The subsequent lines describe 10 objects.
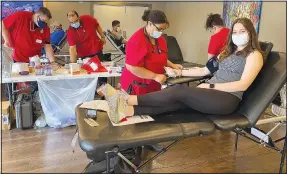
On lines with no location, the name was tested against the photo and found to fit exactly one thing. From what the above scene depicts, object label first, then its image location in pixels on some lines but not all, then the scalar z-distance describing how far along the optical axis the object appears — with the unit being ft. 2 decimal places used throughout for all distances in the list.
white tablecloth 7.73
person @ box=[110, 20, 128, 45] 14.10
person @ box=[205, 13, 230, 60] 8.64
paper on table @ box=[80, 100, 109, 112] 5.46
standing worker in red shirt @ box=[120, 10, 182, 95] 5.90
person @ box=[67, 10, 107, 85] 9.73
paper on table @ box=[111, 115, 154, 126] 4.88
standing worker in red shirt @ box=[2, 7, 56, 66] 8.89
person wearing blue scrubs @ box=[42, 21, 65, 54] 13.95
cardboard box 8.08
